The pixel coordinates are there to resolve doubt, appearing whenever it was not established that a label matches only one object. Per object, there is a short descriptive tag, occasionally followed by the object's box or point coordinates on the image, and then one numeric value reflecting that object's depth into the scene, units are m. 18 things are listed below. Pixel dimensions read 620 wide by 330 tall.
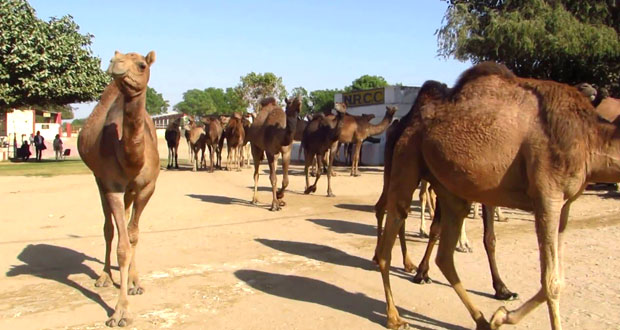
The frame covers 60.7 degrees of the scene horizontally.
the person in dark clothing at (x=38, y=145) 33.81
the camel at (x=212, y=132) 25.70
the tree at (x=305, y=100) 93.82
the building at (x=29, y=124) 49.22
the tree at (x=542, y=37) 18.61
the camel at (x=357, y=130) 23.17
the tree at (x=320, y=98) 92.72
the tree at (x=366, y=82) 91.62
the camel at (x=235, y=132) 24.97
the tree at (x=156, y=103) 139.25
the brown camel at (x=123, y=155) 5.14
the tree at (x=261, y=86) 67.94
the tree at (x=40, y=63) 28.14
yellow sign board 33.25
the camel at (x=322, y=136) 17.80
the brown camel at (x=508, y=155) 4.28
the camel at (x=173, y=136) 26.05
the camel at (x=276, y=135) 13.12
